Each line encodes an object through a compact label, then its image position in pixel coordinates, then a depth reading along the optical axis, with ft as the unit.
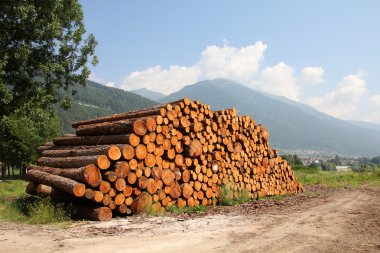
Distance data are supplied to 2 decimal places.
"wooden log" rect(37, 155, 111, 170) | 31.37
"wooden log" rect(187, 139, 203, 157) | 38.50
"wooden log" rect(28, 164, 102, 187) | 30.12
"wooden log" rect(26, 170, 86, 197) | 29.60
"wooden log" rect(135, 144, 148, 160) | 33.71
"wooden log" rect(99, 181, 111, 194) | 30.86
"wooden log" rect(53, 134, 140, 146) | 33.58
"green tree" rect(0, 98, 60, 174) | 116.67
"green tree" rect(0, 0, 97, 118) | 49.65
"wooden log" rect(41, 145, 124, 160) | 32.07
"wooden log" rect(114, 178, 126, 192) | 31.71
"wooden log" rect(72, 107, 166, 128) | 37.34
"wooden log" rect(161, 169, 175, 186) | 35.73
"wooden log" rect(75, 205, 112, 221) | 30.28
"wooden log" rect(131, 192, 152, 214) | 32.73
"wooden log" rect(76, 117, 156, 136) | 34.19
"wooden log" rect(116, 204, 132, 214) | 31.99
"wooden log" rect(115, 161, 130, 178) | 31.96
